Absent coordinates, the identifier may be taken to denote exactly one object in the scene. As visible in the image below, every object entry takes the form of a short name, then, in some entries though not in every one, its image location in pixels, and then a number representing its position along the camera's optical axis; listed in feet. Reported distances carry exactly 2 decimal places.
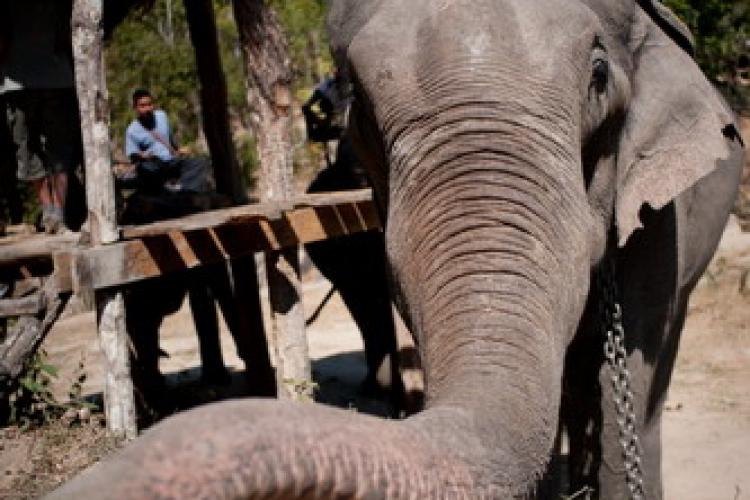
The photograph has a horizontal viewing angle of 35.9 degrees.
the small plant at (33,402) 17.63
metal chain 10.94
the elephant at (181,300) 22.84
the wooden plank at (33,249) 17.10
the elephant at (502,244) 4.79
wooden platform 15.89
